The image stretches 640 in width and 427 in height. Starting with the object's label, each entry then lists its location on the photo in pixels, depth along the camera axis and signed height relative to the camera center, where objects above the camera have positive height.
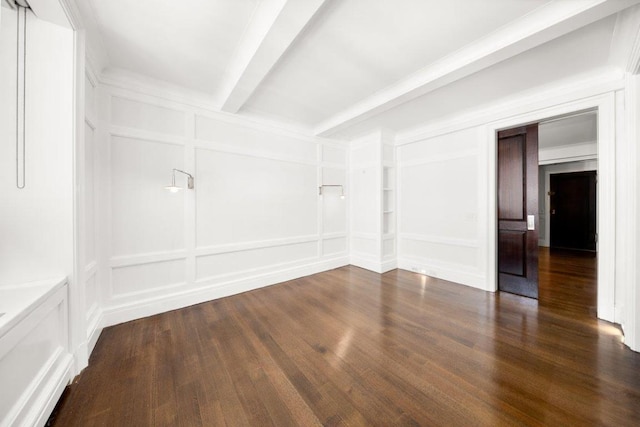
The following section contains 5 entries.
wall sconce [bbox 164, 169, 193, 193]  2.62 +0.42
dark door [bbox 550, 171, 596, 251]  6.32 +0.06
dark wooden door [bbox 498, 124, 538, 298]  3.27 +0.02
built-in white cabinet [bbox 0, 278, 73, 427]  1.20 -0.86
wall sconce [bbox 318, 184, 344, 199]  4.59 +0.52
